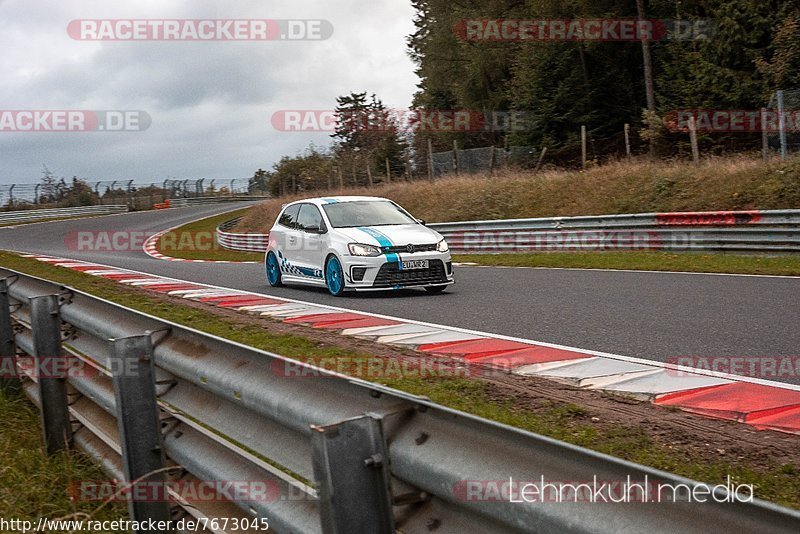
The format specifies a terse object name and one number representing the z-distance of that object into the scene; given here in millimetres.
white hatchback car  12383
